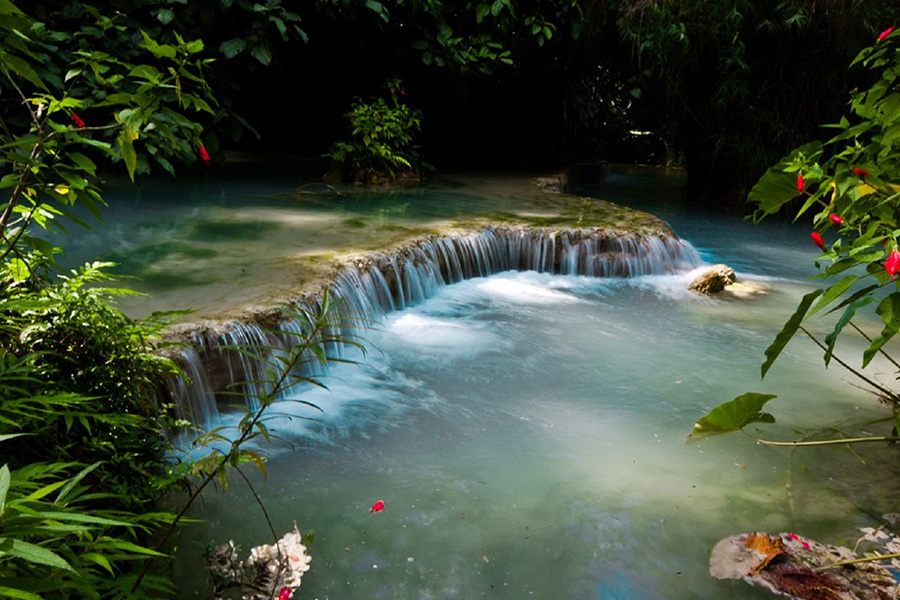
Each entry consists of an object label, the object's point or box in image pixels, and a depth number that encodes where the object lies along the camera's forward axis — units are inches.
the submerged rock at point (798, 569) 97.7
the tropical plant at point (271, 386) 70.2
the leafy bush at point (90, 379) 81.9
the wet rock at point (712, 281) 261.0
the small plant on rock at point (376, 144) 372.5
